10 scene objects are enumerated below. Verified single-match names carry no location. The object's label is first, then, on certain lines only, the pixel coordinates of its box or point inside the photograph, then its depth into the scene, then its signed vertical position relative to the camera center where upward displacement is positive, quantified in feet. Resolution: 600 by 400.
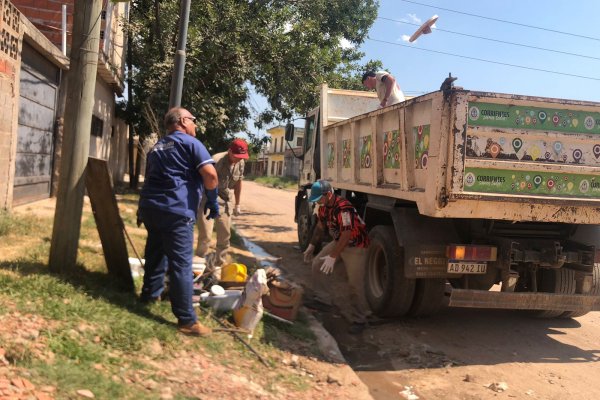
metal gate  27.55 +1.99
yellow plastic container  16.69 -3.12
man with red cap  19.38 -0.87
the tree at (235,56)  46.24 +11.65
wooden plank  13.99 -1.50
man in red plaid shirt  20.26 -2.25
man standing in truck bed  23.27 +4.73
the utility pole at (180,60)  26.94 +5.98
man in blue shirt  12.65 -0.76
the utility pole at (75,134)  13.82 +0.82
